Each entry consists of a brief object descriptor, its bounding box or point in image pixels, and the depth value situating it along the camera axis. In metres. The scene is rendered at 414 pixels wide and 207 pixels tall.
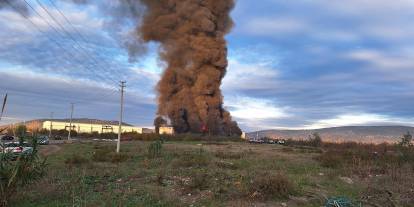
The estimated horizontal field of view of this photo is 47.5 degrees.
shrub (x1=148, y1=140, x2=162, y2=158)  36.41
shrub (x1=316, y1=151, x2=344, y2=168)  27.87
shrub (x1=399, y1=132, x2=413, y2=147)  39.55
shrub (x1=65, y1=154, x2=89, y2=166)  28.41
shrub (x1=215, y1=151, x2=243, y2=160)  34.41
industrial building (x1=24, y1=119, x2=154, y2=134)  144.75
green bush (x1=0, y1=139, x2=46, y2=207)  12.23
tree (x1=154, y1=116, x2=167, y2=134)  94.19
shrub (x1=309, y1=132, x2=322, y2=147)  74.65
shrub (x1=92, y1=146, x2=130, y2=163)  31.32
